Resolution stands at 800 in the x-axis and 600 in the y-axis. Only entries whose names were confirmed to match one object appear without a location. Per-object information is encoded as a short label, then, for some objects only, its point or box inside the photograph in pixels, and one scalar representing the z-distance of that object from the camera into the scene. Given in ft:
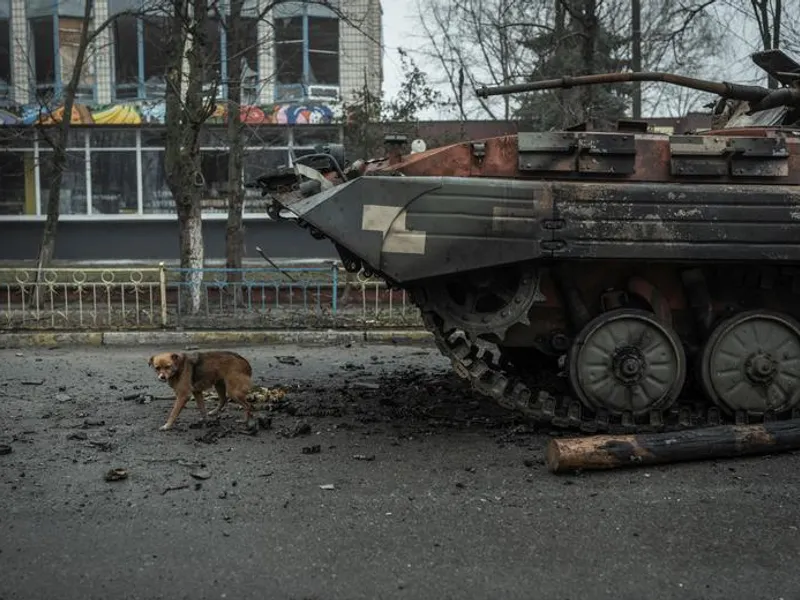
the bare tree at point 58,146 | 51.83
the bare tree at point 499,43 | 69.21
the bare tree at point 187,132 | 43.60
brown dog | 21.36
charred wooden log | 17.67
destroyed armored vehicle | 19.52
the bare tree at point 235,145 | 49.26
